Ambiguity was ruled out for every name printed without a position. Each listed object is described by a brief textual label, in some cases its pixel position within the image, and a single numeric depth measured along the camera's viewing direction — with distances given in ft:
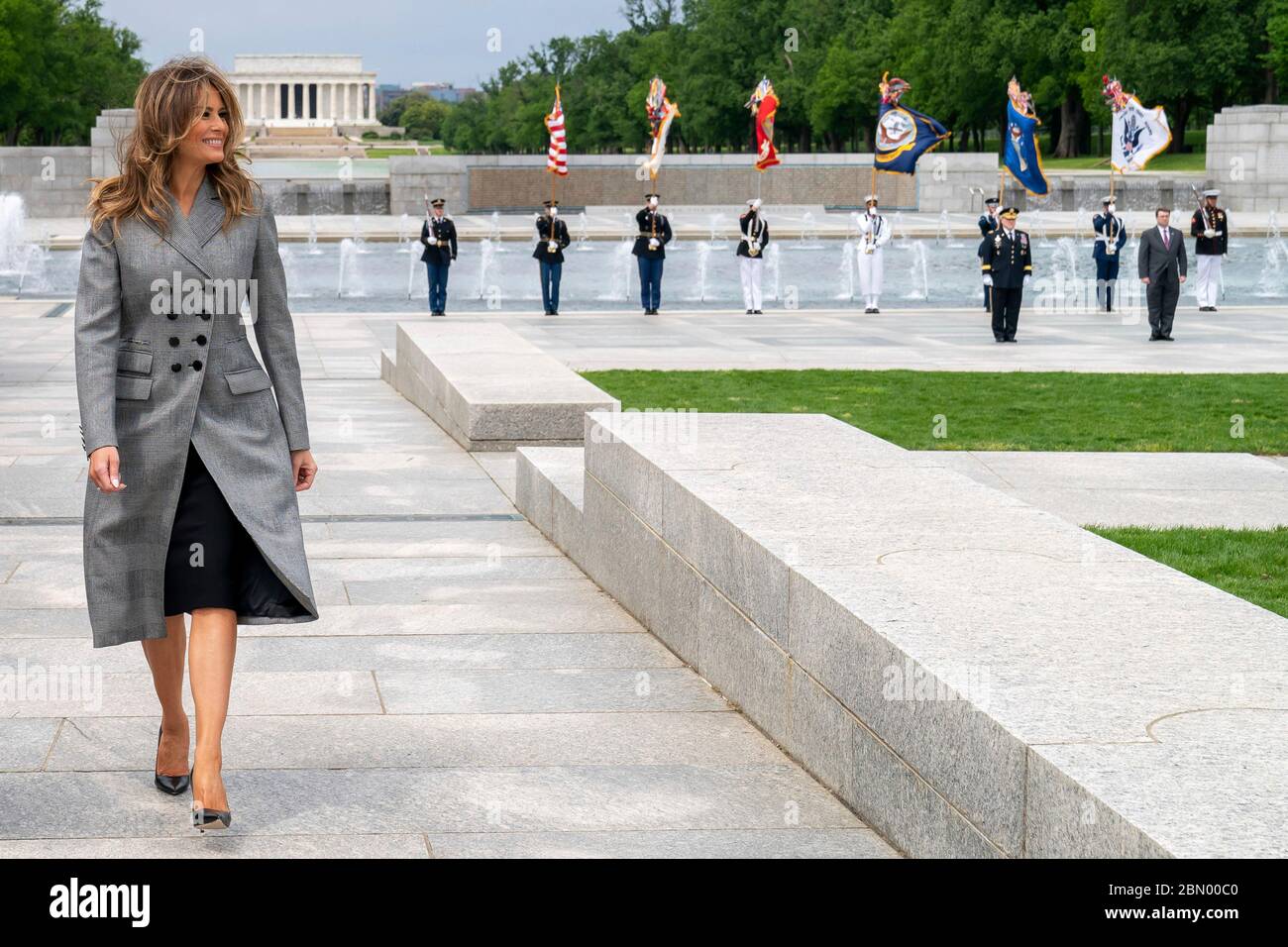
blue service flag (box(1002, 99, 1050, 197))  92.02
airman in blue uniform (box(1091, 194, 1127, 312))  85.25
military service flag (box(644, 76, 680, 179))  126.62
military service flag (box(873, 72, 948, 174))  95.20
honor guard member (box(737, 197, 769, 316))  83.87
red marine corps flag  116.37
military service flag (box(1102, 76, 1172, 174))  92.07
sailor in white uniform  85.35
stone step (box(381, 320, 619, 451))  37.32
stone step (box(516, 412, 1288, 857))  11.60
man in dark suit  68.90
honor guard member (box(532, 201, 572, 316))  83.20
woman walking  14.67
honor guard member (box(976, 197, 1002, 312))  83.25
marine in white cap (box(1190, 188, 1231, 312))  83.41
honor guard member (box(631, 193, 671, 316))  82.84
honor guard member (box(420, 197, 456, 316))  82.02
